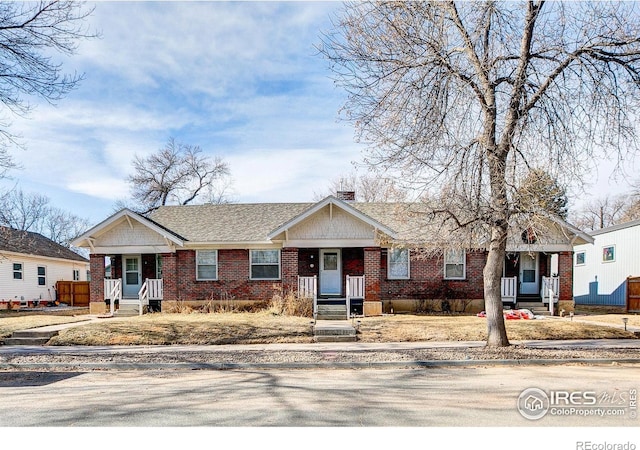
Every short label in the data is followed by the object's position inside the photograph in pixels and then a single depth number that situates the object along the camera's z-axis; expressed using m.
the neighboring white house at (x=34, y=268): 27.06
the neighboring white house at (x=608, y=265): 24.33
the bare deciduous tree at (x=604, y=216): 61.92
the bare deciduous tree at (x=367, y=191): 41.77
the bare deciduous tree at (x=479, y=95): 10.56
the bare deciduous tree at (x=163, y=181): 46.50
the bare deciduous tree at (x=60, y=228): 61.76
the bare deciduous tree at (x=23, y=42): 13.52
